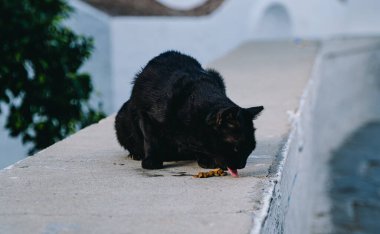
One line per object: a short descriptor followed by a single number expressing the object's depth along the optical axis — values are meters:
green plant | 6.16
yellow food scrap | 3.57
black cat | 3.38
